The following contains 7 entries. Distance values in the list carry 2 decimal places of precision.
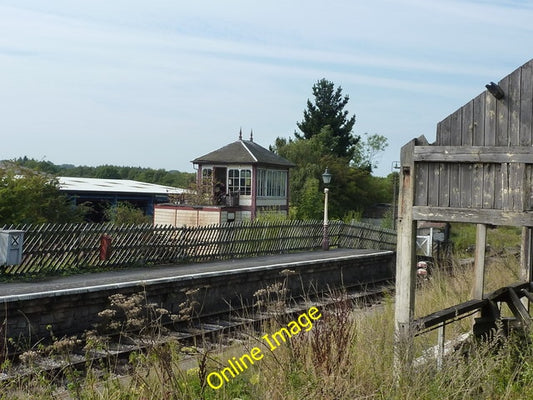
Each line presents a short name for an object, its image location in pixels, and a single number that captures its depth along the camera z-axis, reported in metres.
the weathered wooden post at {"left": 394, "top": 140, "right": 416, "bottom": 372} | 7.21
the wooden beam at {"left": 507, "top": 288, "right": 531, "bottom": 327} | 8.53
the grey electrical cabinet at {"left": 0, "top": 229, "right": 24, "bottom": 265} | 14.36
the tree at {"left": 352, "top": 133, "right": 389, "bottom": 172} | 71.12
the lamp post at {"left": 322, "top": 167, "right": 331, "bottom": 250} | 25.84
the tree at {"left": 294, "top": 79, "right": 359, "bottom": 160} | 67.81
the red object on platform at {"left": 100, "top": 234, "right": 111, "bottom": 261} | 17.20
